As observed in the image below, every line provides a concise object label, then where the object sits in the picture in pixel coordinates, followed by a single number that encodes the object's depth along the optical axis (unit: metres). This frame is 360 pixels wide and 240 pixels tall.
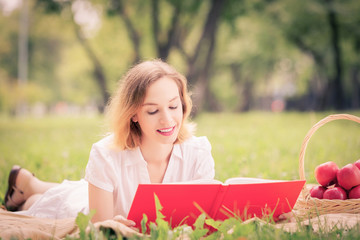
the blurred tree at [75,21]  12.73
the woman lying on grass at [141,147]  2.79
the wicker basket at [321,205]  2.67
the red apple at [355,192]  2.79
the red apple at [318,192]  2.95
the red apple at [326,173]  2.96
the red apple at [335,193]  2.81
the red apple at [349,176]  2.83
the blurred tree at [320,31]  18.25
